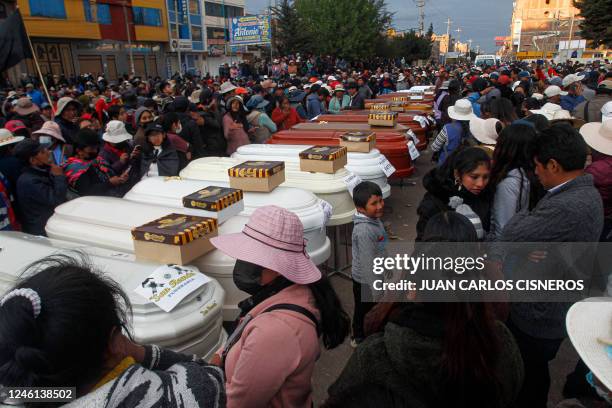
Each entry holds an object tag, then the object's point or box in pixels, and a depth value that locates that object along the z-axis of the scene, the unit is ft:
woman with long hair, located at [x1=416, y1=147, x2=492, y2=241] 8.07
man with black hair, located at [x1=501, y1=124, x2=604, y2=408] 6.14
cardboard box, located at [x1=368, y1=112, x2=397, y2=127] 20.76
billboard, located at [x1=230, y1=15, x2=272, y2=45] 91.04
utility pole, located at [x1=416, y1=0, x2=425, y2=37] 178.93
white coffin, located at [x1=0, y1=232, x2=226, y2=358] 6.75
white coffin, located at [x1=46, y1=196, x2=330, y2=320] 8.93
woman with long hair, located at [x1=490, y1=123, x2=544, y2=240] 7.98
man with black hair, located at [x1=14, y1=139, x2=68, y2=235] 10.50
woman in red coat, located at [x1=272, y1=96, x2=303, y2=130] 24.29
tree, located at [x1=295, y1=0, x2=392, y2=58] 86.84
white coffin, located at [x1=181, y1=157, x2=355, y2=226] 12.79
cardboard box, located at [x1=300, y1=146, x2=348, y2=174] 13.10
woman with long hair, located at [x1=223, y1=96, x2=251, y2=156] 18.89
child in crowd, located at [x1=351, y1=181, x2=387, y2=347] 9.02
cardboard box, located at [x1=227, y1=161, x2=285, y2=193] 11.09
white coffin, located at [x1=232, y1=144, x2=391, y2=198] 15.06
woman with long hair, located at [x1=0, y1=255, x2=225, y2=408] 3.17
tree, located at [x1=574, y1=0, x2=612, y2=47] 60.70
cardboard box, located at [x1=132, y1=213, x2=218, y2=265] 7.82
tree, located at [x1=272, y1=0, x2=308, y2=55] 85.35
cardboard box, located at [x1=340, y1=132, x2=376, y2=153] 15.89
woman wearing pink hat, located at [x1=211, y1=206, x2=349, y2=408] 4.51
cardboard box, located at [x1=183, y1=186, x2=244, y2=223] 9.39
